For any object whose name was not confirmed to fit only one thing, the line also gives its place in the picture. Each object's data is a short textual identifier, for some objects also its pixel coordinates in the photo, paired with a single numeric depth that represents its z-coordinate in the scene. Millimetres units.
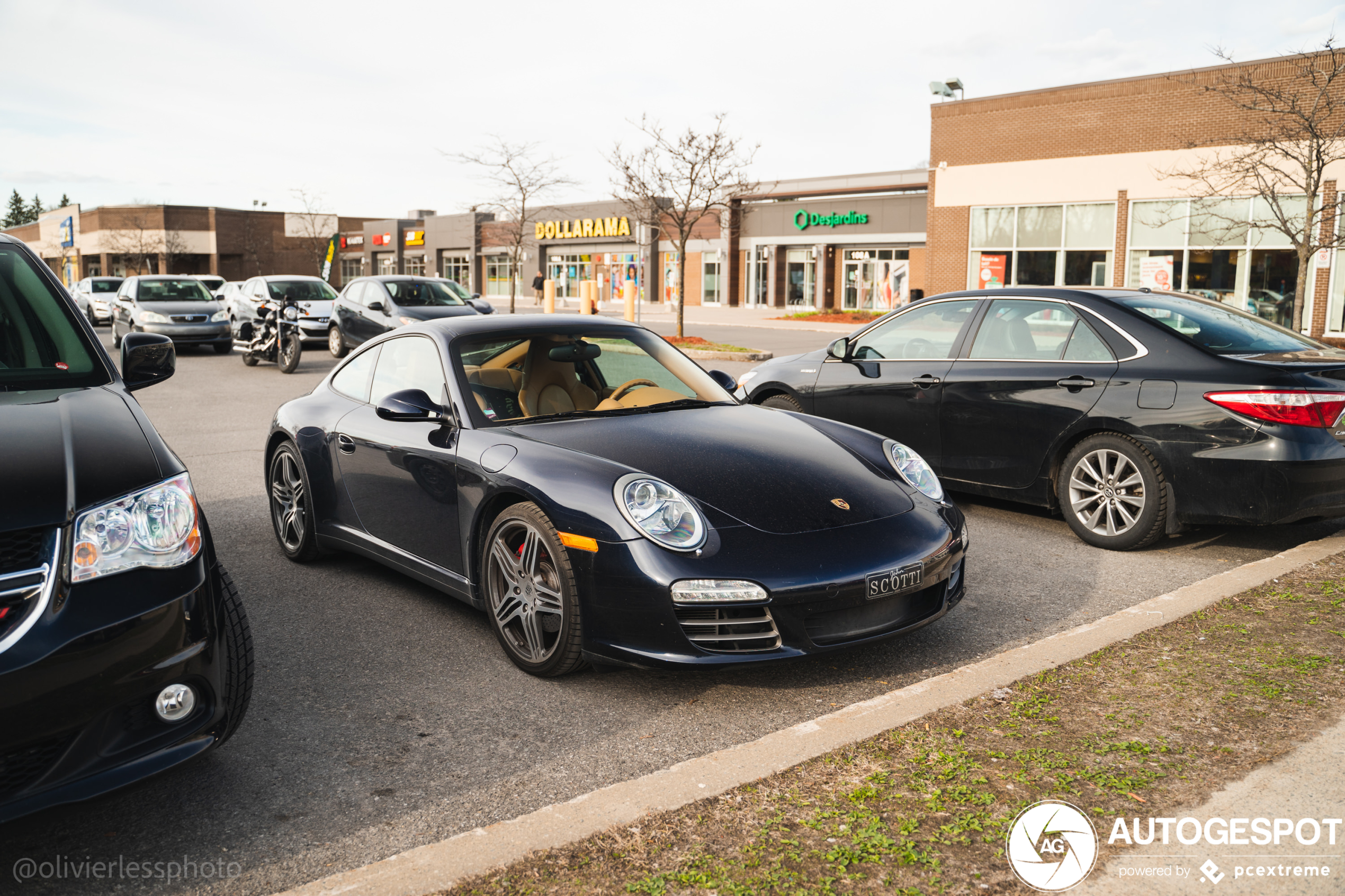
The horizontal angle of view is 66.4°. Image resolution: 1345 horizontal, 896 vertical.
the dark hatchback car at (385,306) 18688
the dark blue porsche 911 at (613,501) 3619
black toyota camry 5348
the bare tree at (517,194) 33344
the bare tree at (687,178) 24828
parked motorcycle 18547
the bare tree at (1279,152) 18609
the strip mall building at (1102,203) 25906
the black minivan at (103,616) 2449
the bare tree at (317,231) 69250
